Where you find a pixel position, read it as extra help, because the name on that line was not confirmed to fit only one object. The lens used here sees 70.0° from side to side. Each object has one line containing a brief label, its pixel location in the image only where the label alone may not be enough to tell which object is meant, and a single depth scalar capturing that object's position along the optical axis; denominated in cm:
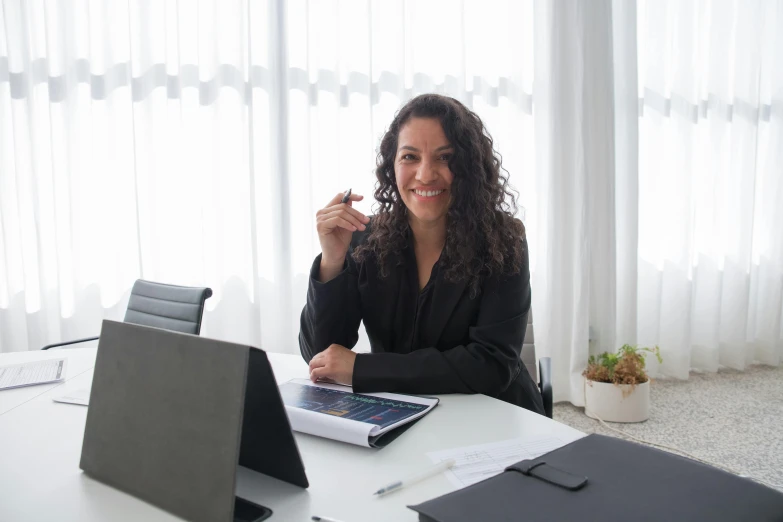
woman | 145
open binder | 96
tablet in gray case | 67
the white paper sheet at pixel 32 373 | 141
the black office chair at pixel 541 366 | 161
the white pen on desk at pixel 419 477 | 79
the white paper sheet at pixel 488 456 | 84
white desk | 76
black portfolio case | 63
